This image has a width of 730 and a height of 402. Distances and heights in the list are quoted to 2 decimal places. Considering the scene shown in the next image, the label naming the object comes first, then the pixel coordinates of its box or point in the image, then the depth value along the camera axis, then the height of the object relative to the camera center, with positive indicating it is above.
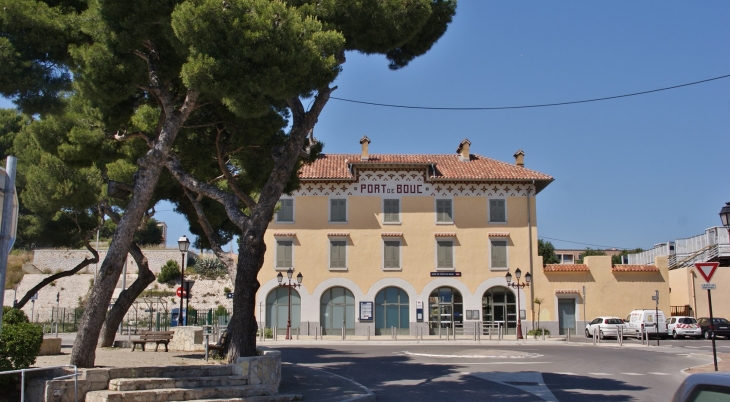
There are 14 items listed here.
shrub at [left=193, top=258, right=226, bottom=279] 53.16 +1.65
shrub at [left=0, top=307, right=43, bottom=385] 10.23 -0.90
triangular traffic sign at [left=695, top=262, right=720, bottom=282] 15.87 +0.40
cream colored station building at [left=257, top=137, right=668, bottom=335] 37.50 +1.75
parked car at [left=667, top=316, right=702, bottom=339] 35.34 -2.23
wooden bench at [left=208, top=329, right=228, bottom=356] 14.86 -1.35
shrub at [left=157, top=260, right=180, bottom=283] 52.16 +1.30
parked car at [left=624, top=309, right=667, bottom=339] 35.03 -1.98
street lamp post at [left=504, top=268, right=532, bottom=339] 33.88 +0.16
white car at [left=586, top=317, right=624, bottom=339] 34.28 -2.08
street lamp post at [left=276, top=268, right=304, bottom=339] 35.09 +0.27
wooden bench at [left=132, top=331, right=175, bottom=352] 17.06 -1.27
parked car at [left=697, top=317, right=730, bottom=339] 35.84 -2.27
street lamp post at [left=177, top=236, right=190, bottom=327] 24.86 +1.68
